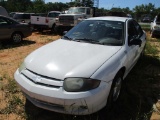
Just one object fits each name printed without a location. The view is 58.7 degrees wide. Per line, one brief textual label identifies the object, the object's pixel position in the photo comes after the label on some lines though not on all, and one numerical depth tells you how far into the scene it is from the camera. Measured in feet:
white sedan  6.71
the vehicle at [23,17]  39.25
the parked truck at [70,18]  33.18
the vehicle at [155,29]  30.52
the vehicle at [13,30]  22.18
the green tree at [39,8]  91.15
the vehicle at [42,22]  35.37
